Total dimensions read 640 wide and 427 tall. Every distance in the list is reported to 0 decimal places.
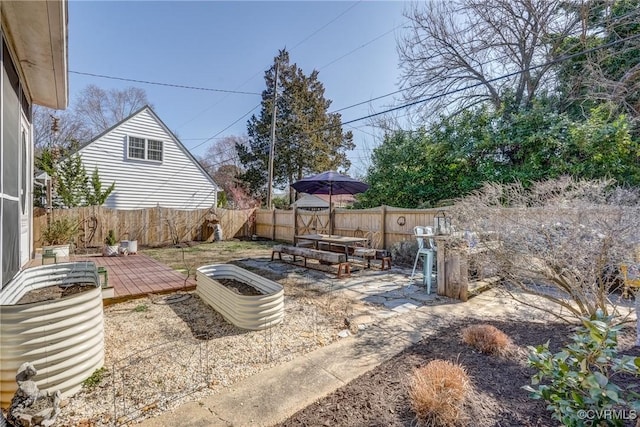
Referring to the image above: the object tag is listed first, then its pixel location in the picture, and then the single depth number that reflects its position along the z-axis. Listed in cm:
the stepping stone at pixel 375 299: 478
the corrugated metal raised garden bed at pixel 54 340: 201
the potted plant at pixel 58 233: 845
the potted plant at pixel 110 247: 877
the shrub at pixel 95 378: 234
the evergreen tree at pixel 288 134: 2014
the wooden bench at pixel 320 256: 643
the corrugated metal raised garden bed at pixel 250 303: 346
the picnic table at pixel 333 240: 716
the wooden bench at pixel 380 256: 726
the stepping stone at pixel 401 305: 444
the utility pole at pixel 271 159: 1477
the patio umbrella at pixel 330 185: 780
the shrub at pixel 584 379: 134
